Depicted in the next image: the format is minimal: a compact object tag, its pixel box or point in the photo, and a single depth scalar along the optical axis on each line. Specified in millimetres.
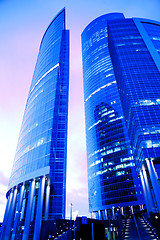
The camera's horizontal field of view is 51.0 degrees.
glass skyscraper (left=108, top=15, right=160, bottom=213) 47188
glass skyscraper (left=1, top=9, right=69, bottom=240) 53162
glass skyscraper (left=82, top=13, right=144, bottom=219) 87438
